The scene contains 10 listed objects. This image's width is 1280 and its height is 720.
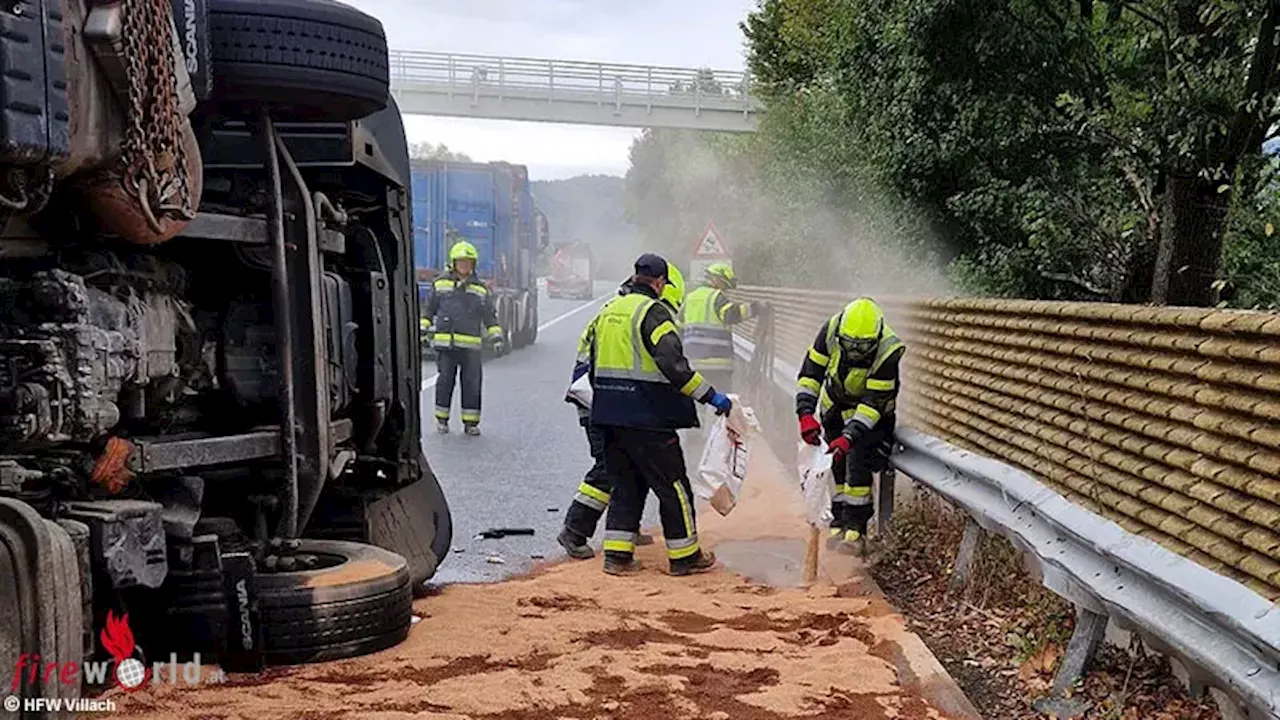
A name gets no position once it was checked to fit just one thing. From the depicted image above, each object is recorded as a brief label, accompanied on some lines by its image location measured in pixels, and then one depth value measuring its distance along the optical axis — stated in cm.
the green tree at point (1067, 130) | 928
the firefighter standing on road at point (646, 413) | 688
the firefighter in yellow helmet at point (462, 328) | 1233
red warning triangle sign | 2038
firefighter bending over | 697
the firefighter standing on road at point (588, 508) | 731
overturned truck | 278
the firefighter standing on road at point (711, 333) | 1239
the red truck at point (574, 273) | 6362
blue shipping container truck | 2358
